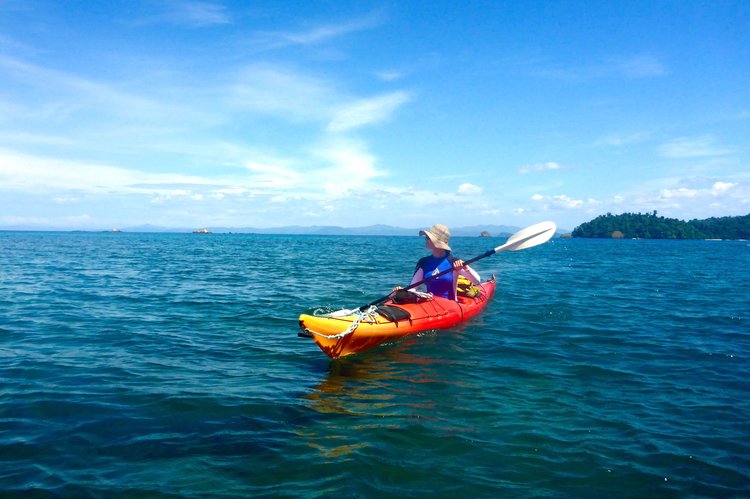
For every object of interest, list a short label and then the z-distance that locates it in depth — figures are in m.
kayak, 7.46
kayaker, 10.08
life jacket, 12.69
